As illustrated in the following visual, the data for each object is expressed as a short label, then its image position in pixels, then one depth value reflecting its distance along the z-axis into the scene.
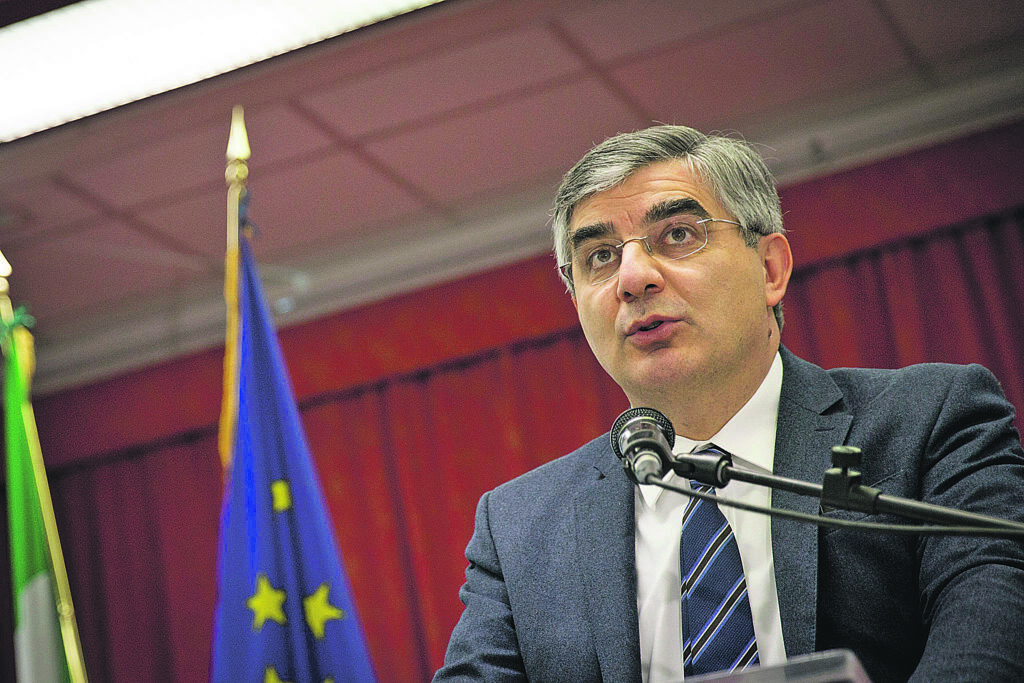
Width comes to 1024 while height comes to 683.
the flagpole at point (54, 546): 2.83
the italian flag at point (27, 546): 2.91
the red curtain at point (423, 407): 4.58
